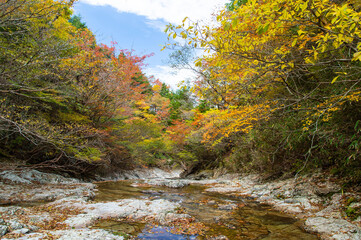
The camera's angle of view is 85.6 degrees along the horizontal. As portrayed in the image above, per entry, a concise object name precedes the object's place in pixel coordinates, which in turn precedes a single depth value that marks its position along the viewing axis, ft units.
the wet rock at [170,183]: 36.52
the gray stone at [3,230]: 9.70
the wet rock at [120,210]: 13.62
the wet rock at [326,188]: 17.35
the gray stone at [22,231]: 9.98
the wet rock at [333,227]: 10.54
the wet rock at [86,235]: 9.97
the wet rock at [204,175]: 56.54
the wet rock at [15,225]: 10.42
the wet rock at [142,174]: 52.59
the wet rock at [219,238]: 11.85
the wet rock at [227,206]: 18.78
